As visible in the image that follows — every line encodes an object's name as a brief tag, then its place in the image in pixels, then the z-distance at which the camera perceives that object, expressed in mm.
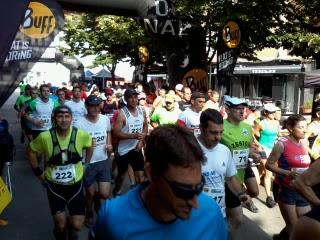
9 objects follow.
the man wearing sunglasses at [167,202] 1092
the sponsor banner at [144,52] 11678
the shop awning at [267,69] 14889
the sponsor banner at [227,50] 6641
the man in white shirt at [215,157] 2330
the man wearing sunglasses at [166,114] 4964
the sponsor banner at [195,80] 7920
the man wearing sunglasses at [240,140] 3040
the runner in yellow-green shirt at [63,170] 2861
